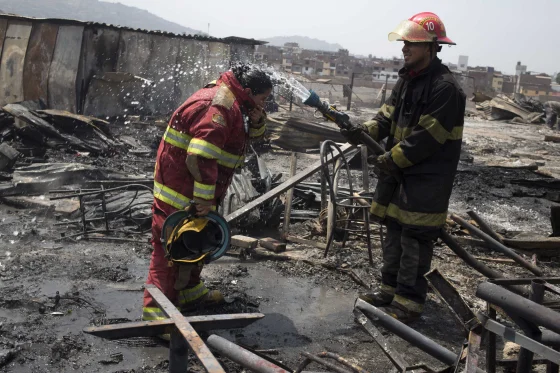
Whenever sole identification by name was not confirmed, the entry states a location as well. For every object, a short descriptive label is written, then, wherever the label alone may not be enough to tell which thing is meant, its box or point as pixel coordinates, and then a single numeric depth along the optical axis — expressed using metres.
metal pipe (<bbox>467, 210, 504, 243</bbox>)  4.75
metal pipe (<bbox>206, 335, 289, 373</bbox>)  2.16
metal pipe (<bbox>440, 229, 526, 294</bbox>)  4.53
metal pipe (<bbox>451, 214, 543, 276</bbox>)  4.43
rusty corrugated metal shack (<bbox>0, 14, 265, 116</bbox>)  15.96
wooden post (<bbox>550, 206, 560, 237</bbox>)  6.44
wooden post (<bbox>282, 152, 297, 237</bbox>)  6.46
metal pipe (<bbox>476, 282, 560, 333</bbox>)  1.82
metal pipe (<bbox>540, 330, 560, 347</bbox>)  2.23
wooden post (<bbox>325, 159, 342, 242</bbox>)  5.68
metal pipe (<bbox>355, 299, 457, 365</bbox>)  2.50
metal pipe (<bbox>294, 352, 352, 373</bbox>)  2.65
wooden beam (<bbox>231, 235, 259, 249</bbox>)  5.86
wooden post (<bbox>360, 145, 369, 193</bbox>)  7.24
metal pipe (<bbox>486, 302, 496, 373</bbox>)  2.62
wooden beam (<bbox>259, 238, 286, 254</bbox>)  5.96
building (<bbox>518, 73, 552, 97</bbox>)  49.62
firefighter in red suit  3.81
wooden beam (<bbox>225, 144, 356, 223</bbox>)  6.01
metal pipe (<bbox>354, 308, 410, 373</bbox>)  2.68
